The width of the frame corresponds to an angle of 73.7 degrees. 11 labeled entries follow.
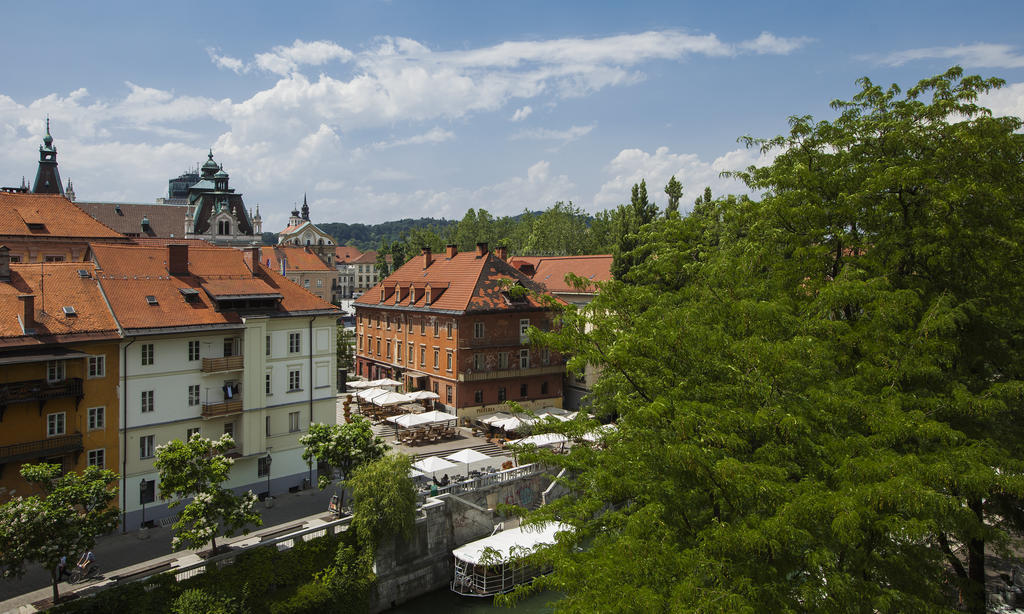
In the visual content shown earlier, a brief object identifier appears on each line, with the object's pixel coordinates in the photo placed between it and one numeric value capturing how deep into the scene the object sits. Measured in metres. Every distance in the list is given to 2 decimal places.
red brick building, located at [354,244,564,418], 47.56
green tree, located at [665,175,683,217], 65.97
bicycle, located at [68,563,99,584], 23.12
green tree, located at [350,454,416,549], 26.39
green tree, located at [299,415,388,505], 28.92
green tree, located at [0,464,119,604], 19.47
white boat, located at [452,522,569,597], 27.84
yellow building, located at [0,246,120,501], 25.58
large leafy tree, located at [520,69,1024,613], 10.65
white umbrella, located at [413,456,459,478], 32.97
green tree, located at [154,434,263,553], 22.77
